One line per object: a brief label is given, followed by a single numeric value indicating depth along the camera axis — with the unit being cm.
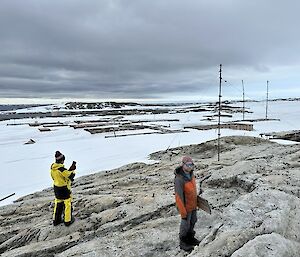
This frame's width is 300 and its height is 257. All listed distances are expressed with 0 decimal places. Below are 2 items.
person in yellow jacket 773
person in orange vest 572
